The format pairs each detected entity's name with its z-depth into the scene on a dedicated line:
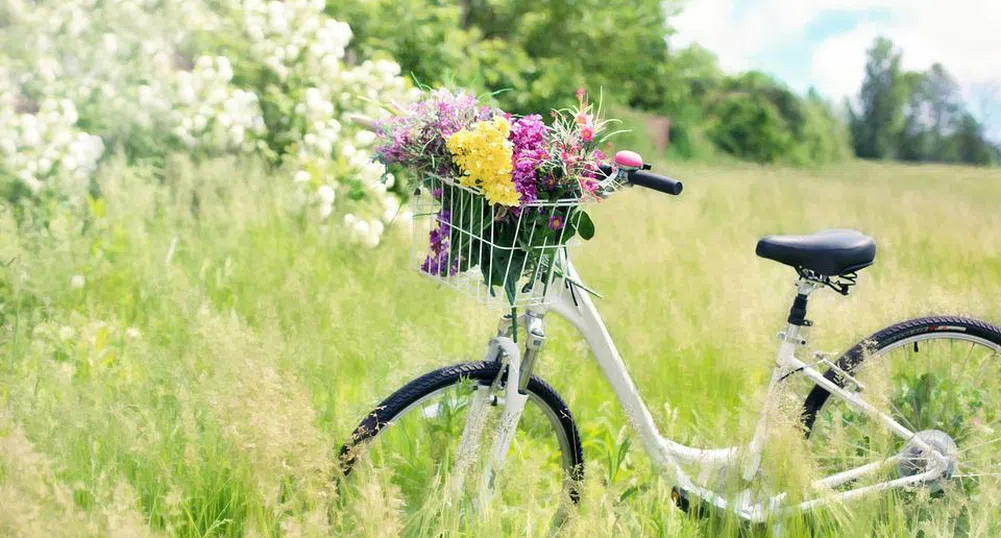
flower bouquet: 2.20
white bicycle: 2.57
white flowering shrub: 6.35
